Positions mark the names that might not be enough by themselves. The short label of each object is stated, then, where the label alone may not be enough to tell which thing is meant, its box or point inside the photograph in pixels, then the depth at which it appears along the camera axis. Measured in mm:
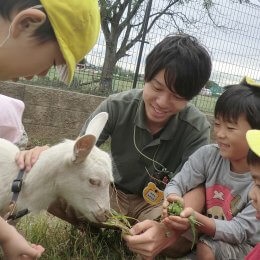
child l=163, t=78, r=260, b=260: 1729
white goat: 1692
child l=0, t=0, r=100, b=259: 1103
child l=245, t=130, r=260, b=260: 1377
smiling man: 1956
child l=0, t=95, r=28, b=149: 1947
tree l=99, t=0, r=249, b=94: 3902
